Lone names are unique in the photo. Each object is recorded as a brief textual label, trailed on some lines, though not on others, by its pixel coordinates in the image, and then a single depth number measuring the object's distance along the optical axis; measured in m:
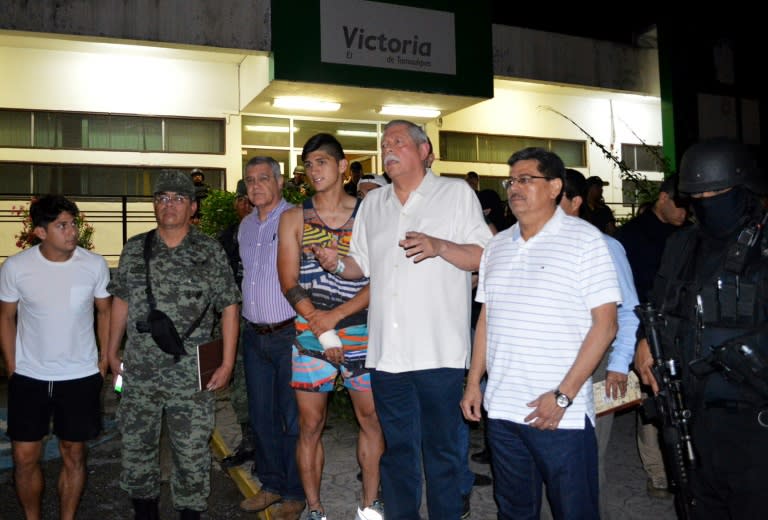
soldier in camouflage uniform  3.90
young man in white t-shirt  4.07
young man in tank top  3.90
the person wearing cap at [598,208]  7.91
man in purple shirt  4.39
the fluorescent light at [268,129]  16.70
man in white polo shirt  2.80
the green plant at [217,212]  7.97
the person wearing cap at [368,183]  5.29
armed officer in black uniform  2.74
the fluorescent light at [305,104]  15.18
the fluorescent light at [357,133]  17.64
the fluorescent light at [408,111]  16.22
